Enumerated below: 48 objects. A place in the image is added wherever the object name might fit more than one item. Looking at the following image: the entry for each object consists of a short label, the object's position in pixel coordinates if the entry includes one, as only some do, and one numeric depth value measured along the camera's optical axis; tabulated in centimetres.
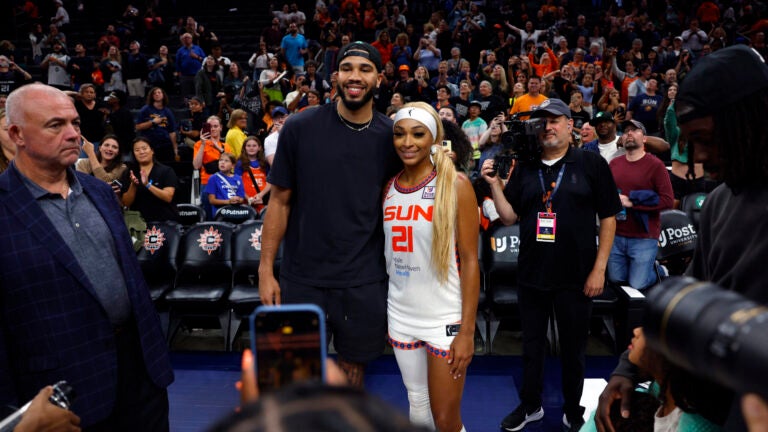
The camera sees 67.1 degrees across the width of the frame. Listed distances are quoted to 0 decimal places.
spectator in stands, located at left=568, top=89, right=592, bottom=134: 863
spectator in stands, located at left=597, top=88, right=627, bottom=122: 921
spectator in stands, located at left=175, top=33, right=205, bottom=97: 1205
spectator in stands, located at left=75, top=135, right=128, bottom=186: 514
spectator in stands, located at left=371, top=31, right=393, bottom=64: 1197
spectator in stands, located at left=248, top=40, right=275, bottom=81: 1171
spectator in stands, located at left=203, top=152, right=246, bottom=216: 645
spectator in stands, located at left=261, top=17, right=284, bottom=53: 1356
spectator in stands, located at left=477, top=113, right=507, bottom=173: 664
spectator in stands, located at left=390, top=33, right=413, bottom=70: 1187
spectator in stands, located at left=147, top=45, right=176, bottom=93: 1208
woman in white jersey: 248
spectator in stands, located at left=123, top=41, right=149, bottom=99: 1191
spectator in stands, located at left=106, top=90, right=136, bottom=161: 872
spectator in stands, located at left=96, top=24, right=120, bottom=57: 1297
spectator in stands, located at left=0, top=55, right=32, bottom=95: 1014
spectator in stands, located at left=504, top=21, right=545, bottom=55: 1304
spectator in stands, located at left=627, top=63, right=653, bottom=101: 1046
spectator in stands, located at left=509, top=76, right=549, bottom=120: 841
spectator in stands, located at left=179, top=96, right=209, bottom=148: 944
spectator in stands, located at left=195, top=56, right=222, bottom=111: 1105
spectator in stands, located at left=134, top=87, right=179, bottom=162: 882
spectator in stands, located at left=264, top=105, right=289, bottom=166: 745
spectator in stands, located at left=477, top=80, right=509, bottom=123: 861
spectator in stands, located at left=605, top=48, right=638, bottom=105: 1100
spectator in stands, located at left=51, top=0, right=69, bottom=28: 1508
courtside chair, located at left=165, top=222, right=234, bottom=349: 470
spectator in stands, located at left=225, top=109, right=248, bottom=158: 790
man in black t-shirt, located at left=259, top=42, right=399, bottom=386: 250
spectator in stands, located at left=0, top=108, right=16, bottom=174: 354
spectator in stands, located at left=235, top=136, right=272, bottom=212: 679
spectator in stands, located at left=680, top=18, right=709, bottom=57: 1308
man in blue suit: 184
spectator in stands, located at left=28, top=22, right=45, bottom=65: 1342
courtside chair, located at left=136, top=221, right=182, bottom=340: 494
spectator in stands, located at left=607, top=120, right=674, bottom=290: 445
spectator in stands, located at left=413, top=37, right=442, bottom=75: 1182
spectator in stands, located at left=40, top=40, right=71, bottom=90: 1159
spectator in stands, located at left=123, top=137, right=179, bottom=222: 551
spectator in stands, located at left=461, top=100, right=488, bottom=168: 769
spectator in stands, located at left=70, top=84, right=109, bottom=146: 884
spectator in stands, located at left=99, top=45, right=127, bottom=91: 1157
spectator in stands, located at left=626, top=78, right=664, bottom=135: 956
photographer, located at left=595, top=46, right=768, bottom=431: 124
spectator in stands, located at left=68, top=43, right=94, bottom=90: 1167
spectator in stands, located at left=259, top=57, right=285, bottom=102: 1051
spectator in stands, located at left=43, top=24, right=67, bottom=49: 1309
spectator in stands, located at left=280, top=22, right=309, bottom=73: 1252
